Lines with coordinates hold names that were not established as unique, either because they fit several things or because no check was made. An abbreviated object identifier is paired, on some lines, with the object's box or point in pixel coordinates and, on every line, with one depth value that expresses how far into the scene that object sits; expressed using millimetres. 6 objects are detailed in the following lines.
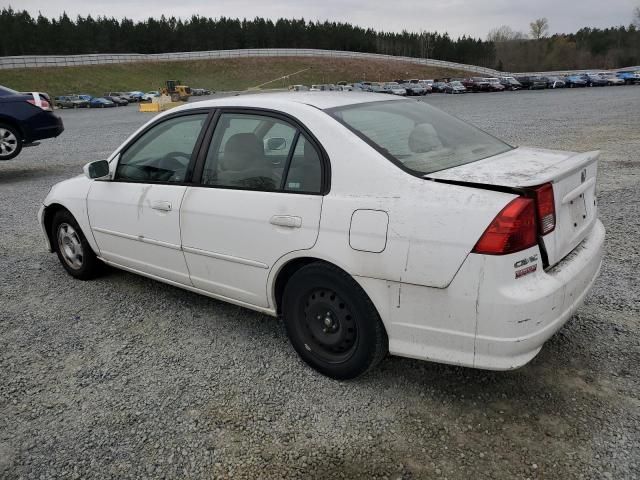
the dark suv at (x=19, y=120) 9859
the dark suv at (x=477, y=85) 49369
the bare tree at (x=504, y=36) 125062
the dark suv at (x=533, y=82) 50844
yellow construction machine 39544
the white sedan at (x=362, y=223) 2354
